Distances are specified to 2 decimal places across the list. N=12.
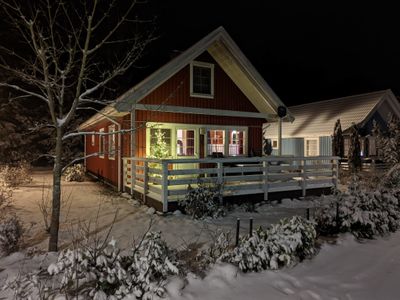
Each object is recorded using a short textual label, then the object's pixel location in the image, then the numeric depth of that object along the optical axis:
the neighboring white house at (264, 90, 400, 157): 19.08
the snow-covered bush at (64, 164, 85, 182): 15.51
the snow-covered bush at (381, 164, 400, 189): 10.15
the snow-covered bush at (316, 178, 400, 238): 6.51
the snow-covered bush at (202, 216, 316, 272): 4.65
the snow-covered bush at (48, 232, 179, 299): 3.63
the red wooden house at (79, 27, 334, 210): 10.91
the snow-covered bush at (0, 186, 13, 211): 7.39
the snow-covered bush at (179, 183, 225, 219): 7.61
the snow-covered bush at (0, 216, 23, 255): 4.84
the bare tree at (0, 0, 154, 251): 4.86
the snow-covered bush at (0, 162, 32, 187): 12.36
